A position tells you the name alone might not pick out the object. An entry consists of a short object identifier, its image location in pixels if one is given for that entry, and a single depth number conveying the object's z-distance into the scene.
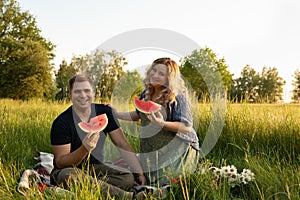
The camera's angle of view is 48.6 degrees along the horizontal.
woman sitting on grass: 3.38
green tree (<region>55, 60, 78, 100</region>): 28.86
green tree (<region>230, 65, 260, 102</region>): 44.22
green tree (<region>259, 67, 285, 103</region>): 45.91
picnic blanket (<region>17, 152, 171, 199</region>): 2.67
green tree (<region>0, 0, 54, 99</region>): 24.34
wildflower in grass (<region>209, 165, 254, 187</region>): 2.79
